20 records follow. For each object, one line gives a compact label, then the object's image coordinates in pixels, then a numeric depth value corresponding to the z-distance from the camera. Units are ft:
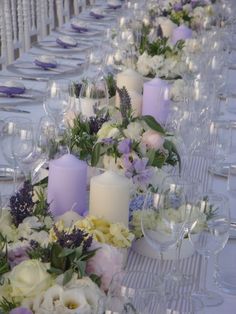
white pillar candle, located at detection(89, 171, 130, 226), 4.43
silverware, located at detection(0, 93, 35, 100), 8.56
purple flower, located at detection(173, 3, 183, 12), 12.05
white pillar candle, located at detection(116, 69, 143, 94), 7.65
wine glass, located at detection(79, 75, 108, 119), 6.77
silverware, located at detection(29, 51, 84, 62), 10.97
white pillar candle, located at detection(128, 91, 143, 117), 7.31
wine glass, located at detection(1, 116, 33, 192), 5.62
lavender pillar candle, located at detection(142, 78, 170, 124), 7.25
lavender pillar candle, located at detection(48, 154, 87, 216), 4.66
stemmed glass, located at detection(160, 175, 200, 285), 4.13
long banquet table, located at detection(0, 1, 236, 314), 4.23
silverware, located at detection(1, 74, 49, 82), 9.51
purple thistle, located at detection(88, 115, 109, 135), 5.74
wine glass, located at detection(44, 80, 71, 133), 6.88
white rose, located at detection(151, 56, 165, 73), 8.56
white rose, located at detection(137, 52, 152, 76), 8.57
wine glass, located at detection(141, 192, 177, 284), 4.10
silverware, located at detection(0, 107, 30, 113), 7.99
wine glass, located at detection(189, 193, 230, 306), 4.28
